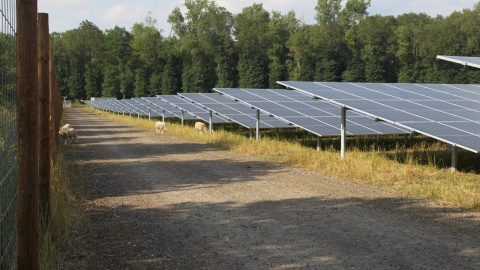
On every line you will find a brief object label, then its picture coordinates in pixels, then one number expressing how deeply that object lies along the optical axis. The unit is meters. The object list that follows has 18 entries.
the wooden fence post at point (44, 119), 6.94
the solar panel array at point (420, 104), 13.33
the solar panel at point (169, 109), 38.66
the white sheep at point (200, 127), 29.58
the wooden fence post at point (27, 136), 3.96
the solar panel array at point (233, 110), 25.09
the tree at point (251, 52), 79.69
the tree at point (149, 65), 98.29
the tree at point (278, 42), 77.31
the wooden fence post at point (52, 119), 11.13
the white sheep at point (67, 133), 21.86
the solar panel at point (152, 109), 44.30
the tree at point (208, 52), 85.25
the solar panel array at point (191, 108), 31.83
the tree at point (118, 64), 106.88
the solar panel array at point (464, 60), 14.20
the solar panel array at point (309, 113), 19.69
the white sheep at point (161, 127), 31.06
